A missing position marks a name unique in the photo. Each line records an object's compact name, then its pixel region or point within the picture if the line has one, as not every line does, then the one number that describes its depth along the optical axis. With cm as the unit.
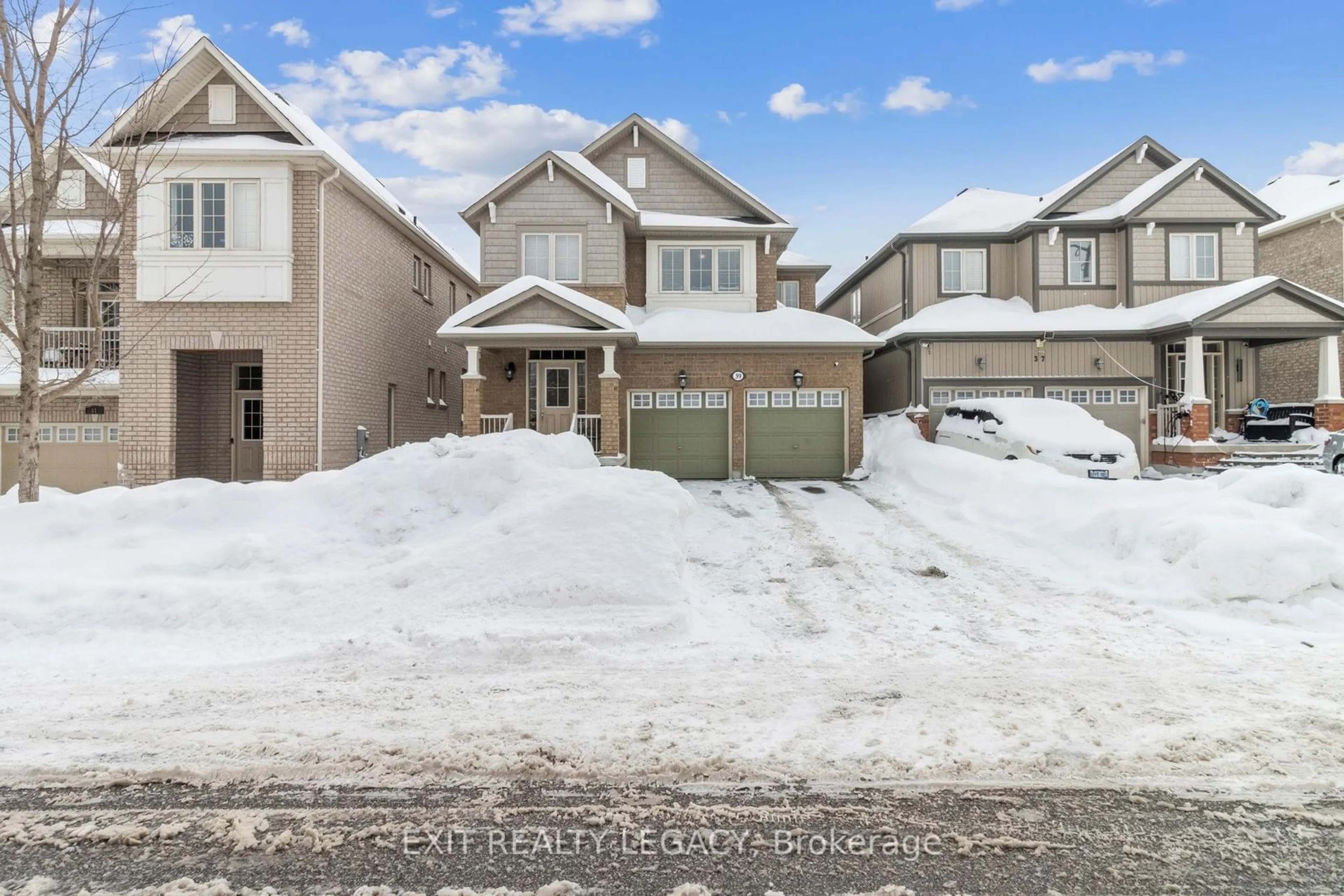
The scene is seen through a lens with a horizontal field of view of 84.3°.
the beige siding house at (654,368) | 1783
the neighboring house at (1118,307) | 1803
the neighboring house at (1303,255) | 2209
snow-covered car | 1402
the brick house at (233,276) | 1459
